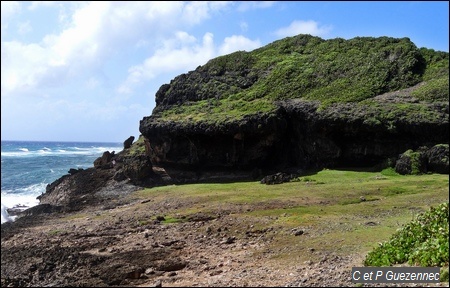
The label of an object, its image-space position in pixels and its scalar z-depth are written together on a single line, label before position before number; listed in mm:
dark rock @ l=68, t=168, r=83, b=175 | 49475
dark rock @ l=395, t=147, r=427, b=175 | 31359
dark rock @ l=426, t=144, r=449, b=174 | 30547
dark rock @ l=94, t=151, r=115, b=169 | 50528
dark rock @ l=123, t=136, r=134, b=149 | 62762
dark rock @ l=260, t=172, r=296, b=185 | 33438
